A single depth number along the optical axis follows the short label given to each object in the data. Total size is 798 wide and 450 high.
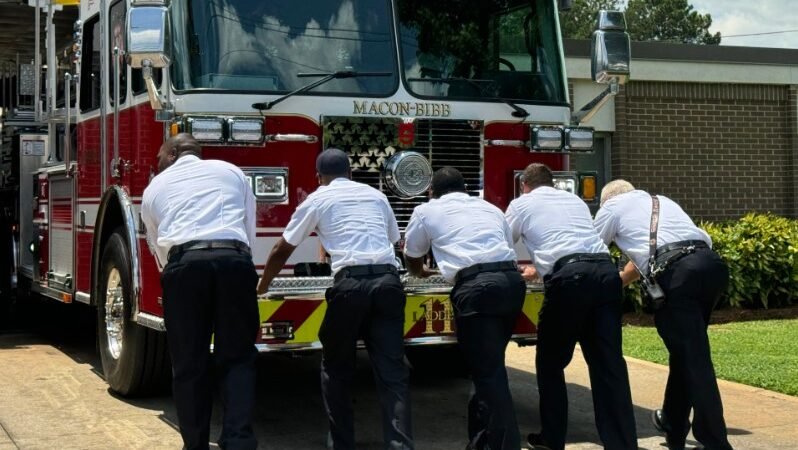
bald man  5.87
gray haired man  6.29
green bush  12.57
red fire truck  6.80
